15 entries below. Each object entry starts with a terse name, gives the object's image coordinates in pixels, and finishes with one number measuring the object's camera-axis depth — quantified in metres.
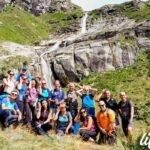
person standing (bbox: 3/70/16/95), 10.01
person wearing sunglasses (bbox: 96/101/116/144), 8.82
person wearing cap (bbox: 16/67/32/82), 10.72
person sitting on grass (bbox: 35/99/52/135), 9.61
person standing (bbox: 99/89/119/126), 9.52
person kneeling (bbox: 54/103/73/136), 9.52
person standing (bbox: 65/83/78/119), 9.94
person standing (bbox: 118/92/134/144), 9.27
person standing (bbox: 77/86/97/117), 9.88
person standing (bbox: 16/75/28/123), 10.07
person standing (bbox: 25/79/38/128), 9.94
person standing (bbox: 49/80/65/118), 9.99
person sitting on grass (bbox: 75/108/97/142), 9.20
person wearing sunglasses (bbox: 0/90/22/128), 9.61
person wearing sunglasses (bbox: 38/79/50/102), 10.09
